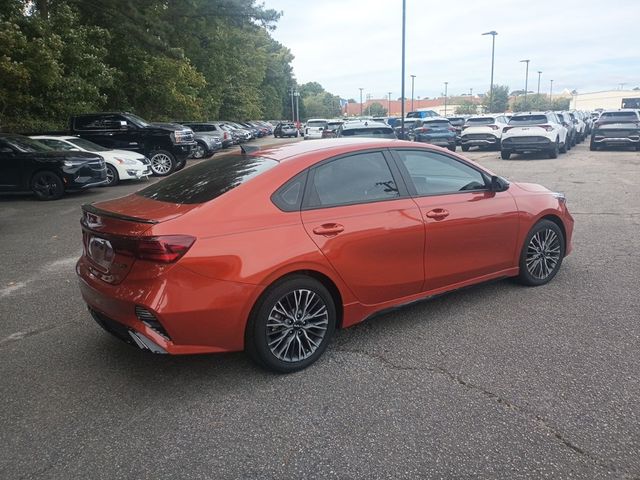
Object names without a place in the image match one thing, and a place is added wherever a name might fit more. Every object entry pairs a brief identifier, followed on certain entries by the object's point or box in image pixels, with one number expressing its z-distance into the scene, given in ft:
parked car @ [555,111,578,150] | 76.66
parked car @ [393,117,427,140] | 90.43
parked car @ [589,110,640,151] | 71.10
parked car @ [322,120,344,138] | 77.13
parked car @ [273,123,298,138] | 167.43
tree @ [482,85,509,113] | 345.31
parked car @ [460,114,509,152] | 74.69
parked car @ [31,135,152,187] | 44.86
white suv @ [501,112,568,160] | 63.26
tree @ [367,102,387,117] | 372.09
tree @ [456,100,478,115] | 334.44
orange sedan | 10.47
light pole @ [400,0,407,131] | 71.00
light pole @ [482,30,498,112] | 141.87
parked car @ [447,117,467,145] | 93.71
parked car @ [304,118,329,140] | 98.86
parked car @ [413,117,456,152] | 74.33
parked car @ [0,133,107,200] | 38.91
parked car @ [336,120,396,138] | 49.82
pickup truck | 55.06
